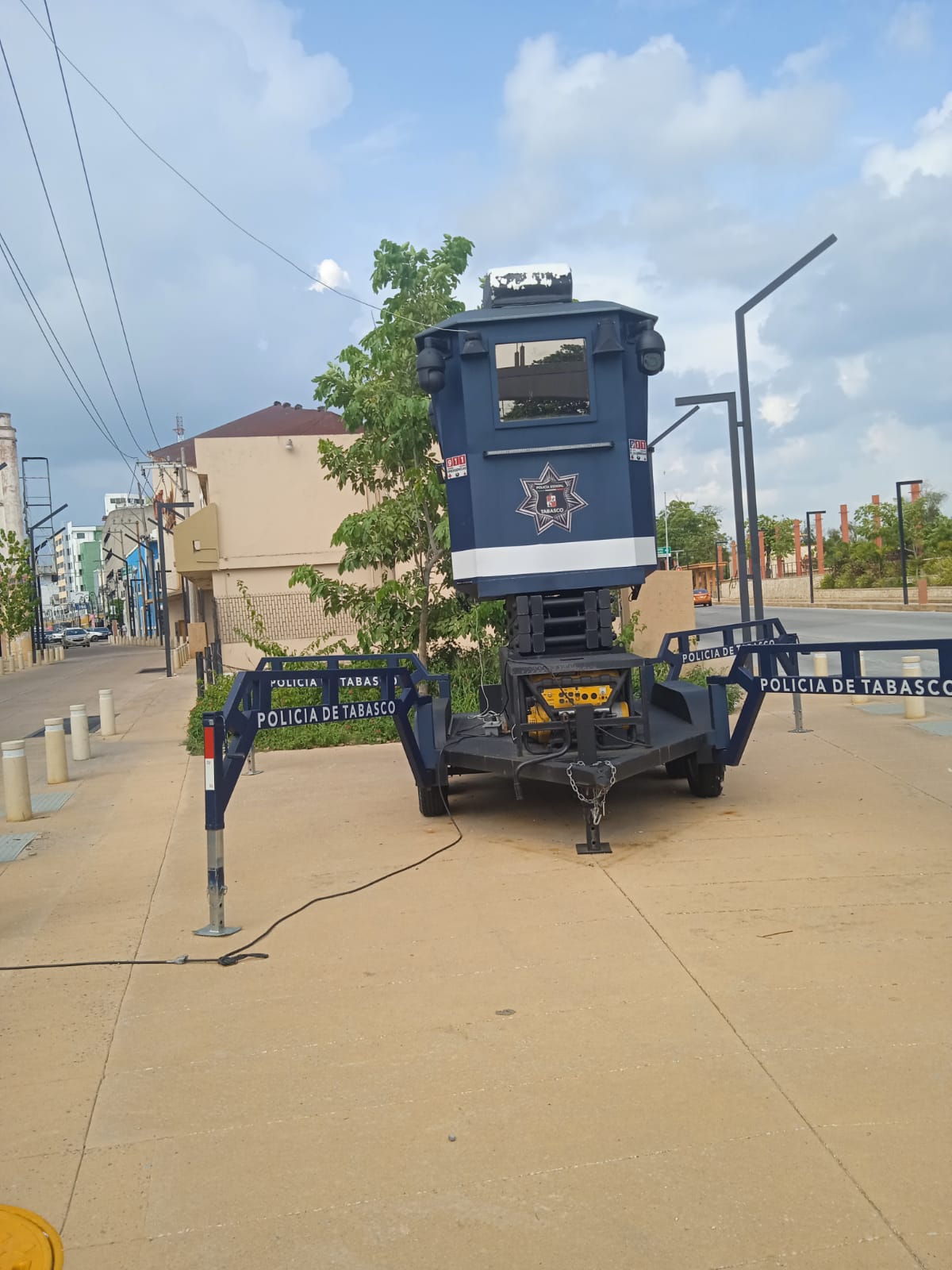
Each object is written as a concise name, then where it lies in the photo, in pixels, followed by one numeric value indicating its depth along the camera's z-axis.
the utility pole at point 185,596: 46.76
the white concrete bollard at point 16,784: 11.40
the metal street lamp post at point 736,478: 15.84
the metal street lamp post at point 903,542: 44.72
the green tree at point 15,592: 49.31
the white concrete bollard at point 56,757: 13.96
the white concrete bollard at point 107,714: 18.97
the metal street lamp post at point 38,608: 60.53
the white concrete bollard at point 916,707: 14.10
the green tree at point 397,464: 15.70
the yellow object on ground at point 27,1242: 3.57
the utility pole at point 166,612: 35.78
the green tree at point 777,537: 96.76
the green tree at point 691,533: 95.94
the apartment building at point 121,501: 167.38
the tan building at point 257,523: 25.50
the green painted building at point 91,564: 168.14
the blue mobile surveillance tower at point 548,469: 9.26
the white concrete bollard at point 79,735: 15.92
